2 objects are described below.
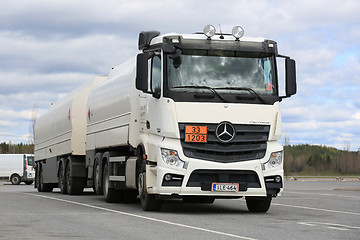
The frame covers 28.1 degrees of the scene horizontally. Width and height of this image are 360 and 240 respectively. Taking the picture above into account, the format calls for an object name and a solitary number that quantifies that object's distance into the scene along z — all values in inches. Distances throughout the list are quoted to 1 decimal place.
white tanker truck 562.9
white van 2155.5
